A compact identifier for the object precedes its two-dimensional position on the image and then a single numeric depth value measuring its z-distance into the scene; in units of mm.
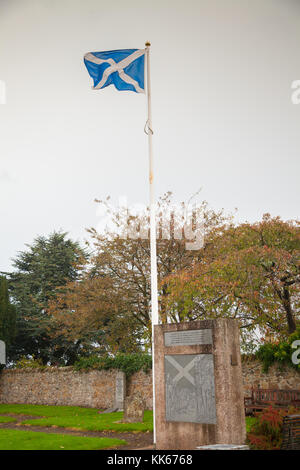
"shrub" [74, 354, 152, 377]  20953
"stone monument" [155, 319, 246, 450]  7812
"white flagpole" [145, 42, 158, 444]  9773
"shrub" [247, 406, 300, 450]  7781
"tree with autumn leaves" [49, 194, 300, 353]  14234
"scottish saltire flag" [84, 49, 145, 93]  11234
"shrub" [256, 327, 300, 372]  14218
